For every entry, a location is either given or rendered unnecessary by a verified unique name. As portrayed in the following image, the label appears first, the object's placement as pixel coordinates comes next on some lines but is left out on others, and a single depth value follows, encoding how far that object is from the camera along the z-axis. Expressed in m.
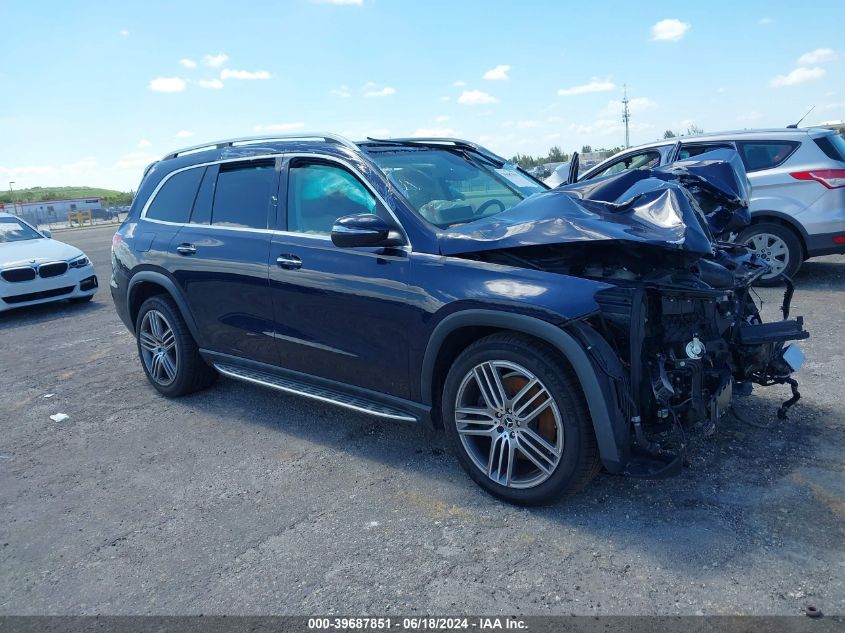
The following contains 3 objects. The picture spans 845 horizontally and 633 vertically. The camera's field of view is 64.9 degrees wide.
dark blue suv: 3.06
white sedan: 9.18
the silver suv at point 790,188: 7.41
